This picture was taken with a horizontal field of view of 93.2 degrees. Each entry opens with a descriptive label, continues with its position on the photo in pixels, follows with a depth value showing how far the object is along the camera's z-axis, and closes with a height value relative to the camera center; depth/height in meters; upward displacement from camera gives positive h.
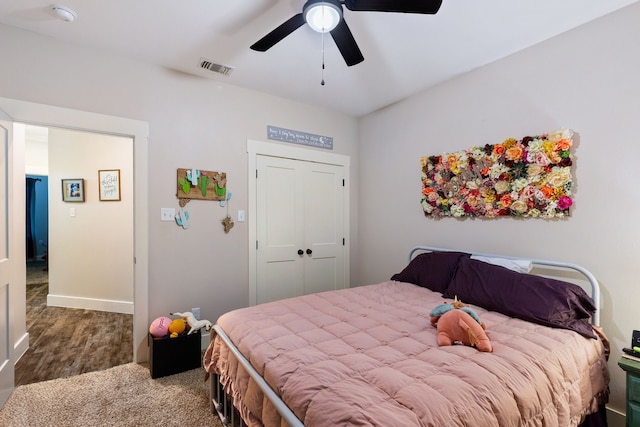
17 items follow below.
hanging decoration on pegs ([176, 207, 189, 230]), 2.79 -0.05
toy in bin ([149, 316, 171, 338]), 2.45 -0.94
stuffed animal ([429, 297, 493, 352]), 1.53 -0.62
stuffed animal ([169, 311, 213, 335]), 2.55 -0.94
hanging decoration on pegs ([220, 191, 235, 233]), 3.03 -0.08
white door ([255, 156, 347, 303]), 3.31 -0.19
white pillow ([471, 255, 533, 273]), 2.26 -0.40
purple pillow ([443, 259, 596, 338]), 1.84 -0.57
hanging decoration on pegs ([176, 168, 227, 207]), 2.81 +0.26
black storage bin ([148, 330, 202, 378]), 2.41 -1.16
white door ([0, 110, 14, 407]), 2.04 -0.35
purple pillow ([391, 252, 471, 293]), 2.59 -0.53
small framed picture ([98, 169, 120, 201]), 4.04 +0.38
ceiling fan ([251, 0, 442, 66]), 1.52 +1.07
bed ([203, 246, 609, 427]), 1.12 -0.69
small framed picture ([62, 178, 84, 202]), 4.13 +0.32
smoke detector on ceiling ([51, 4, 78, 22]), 1.95 +1.32
